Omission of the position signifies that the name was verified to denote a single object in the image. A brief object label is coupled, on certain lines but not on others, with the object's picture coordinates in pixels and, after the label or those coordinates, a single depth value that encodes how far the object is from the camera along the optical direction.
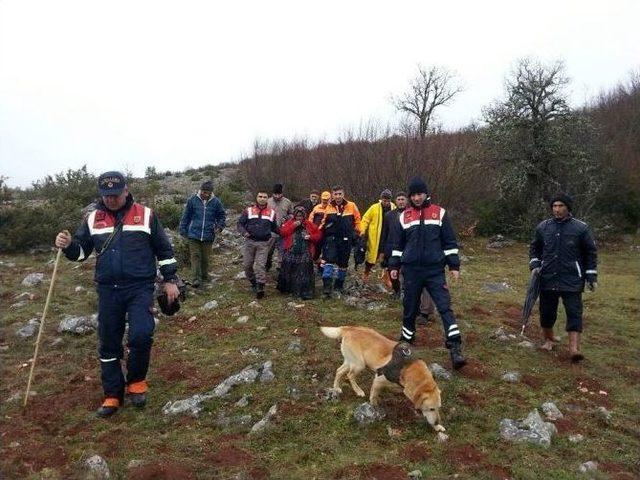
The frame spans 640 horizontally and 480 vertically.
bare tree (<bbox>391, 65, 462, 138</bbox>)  38.75
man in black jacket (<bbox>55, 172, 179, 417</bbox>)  5.00
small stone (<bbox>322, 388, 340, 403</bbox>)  5.05
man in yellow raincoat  9.44
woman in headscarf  9.21
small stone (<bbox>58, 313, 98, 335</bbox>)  7.40
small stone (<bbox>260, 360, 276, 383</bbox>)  5.55
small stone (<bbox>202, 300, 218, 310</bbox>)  8.74
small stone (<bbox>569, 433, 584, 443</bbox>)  4.41
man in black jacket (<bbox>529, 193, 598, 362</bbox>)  6.47
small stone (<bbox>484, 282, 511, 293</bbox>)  11.15
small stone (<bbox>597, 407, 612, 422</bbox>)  4.88
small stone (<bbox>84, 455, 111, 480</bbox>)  3.90
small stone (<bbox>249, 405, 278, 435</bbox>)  4.54
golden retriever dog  4.43
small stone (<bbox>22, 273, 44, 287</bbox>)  9.92
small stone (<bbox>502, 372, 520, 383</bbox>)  5.62
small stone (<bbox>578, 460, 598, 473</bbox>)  3.97
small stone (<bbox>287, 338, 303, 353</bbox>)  6.45
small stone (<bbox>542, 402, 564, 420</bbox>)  4.81
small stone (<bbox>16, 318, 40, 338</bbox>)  7.30
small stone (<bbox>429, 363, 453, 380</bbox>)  5.55
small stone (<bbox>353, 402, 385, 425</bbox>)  4.60
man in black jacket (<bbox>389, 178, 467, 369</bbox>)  5.99
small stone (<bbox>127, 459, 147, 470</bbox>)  4.03
